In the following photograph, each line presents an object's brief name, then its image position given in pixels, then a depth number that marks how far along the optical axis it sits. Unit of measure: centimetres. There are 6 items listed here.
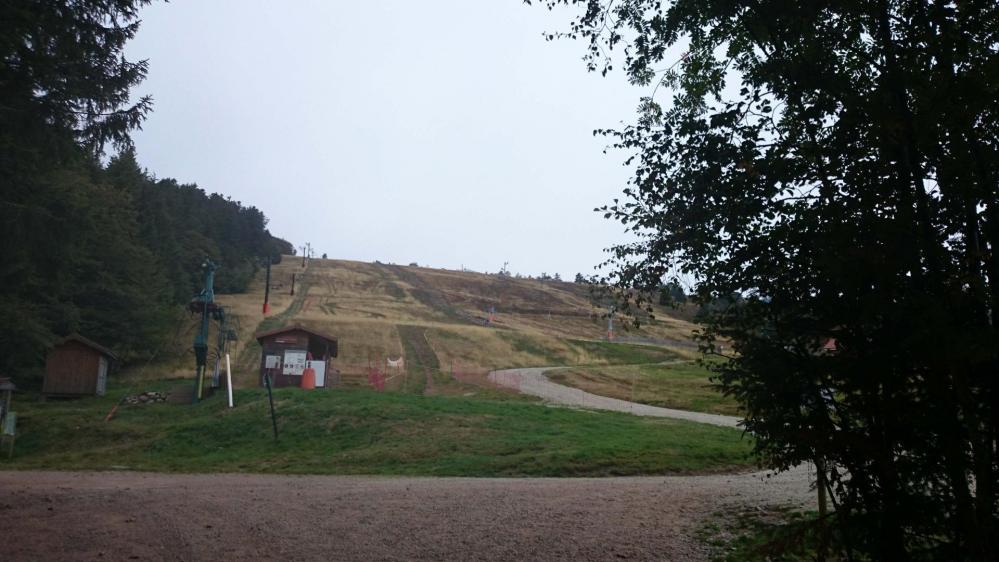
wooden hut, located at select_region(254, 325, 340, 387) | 3647
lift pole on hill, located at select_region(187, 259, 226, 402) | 3164
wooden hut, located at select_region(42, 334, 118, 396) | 3528
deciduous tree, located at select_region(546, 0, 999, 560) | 450
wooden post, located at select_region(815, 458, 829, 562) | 477
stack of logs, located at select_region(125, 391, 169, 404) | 3198
